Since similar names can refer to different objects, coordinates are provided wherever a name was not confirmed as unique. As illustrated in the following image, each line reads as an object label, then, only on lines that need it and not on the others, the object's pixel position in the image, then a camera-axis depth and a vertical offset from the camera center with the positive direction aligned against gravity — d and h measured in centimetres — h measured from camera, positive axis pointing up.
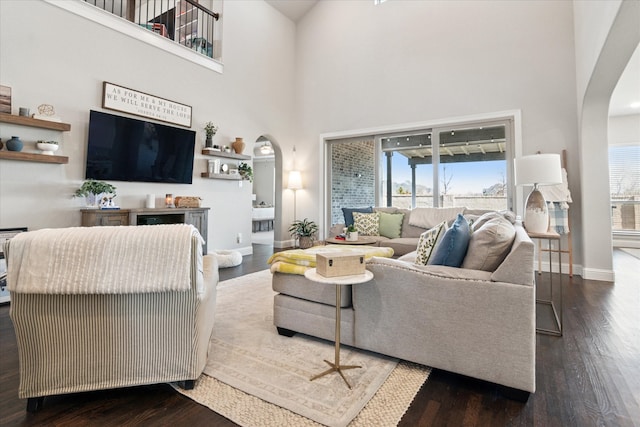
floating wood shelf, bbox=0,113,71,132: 296 +98
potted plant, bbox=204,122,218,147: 498 +144
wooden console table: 355 +4
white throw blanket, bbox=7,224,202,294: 132 -18
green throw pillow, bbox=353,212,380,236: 471 -2
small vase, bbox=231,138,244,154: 539 +133
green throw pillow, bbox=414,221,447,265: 202 -13
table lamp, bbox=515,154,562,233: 262 +40
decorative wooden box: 160 -22
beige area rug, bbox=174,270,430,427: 142 -87
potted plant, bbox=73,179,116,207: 353 +34
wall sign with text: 390 +159
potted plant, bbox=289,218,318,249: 623 -18
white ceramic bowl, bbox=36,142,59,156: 321 +75
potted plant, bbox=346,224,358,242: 382 -15
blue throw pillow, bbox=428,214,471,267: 177 -14
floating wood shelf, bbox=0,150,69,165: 297 +63
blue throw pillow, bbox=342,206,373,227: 498 +17
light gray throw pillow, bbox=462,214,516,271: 167 -13
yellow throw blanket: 215 -28
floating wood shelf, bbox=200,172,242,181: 500 +75
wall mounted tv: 375 +94
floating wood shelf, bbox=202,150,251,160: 496 +112
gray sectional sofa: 149 -50
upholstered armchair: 135 -41
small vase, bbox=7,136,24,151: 300 +73
